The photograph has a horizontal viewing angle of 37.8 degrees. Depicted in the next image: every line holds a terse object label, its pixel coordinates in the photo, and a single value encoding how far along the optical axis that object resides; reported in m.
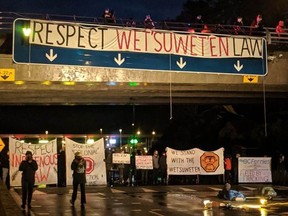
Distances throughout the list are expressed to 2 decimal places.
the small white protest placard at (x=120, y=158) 21.20
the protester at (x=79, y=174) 12.87
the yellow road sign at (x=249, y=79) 20.25
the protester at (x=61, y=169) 19.98
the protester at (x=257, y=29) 20.82
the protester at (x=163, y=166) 21.39
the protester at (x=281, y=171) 21.67
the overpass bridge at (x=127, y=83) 18.30
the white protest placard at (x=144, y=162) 21.51
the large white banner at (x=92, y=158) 19.80
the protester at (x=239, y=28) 21.12
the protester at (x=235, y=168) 21.64
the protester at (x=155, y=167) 21.50
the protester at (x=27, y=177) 12.46
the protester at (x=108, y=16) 18.63
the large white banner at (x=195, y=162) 21.25
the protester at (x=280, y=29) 22.26
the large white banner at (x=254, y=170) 21.55
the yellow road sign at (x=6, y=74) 18.03
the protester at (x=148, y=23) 18.64
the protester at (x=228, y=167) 21.52
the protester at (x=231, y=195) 13.15
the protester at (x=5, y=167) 19.21
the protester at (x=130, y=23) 18.89
